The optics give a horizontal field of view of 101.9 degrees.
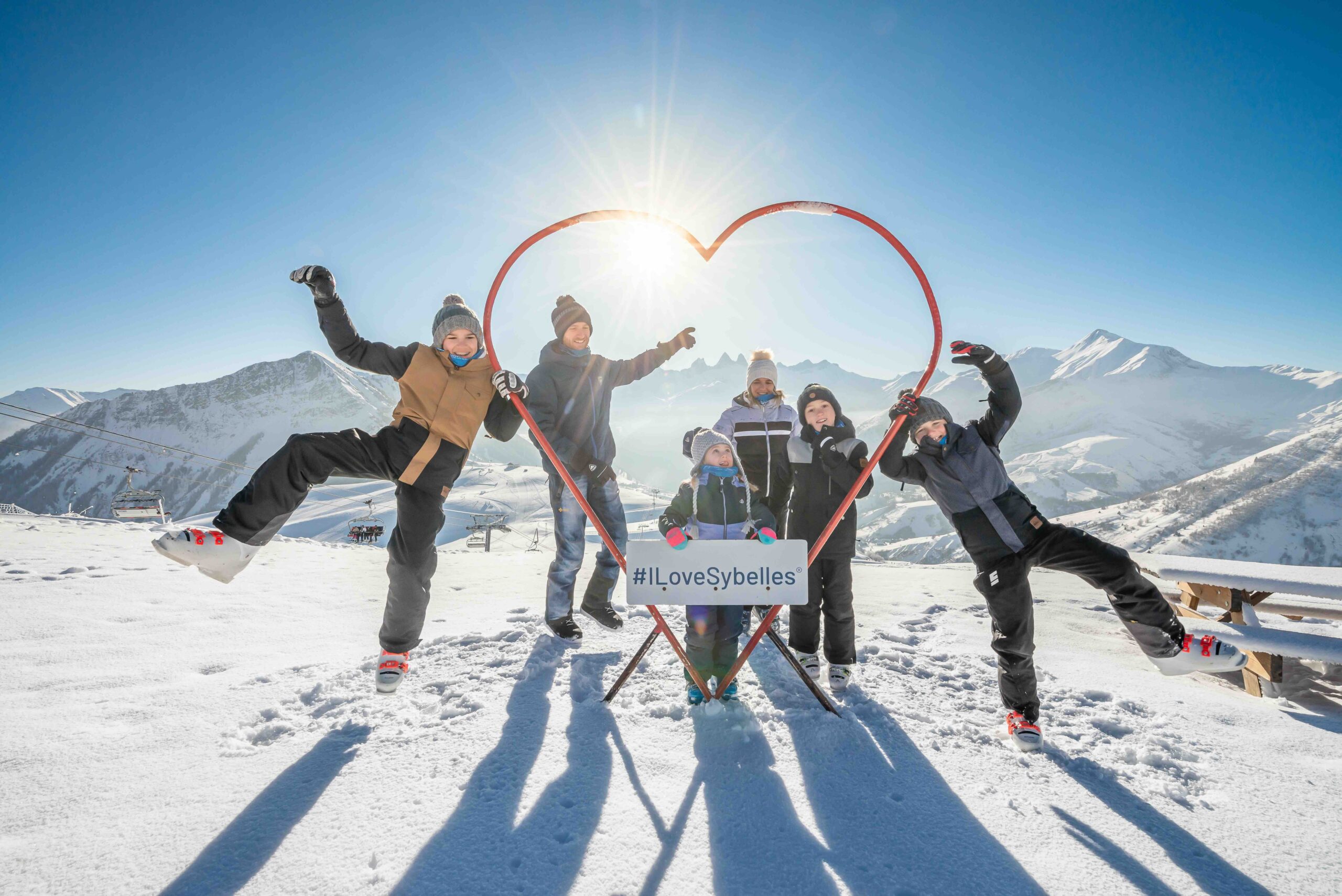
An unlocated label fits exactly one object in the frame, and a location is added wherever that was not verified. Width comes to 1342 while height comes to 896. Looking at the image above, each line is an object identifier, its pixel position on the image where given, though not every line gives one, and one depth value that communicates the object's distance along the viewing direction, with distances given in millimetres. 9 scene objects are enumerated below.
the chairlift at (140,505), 36084
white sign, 2816
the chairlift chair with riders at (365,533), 48812
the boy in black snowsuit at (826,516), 3631
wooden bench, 3516
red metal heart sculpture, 3330
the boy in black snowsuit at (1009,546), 2904
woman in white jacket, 4793
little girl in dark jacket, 3398
